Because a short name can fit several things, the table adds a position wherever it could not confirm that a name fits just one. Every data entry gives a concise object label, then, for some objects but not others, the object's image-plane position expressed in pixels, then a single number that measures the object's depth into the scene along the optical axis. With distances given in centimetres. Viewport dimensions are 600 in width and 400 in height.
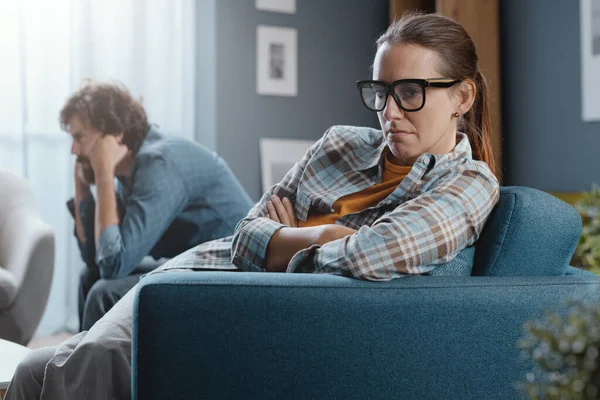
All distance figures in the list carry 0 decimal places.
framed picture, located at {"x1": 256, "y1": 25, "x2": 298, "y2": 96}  481
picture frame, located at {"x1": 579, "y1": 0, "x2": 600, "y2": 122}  378
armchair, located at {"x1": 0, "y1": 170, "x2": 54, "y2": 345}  305
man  284
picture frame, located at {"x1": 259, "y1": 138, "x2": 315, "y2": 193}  477
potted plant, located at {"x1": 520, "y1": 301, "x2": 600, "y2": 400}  77
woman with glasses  149
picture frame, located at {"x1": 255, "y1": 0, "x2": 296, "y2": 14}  480
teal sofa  132
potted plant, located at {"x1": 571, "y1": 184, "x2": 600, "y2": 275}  278
